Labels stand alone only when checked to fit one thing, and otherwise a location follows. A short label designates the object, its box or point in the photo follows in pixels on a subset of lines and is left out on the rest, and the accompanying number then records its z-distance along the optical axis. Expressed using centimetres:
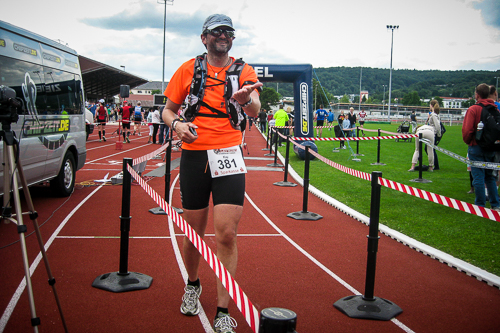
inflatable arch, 1580
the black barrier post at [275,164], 1452
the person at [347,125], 2014
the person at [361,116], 2744
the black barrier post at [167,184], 710
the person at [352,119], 2048
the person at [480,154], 691
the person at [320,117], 2177
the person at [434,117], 1173
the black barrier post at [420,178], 1059
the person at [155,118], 2184
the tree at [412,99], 14975
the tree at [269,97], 11369
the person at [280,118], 1962
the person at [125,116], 2105
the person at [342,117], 2360
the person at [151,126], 2300
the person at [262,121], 3565
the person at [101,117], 2183
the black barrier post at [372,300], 360
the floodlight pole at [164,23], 4756
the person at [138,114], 2366
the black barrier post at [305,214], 697
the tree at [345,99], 17072
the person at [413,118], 2345
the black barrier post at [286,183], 1033
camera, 279
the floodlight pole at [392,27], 6669
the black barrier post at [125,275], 390
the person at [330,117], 2589
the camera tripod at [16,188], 258
